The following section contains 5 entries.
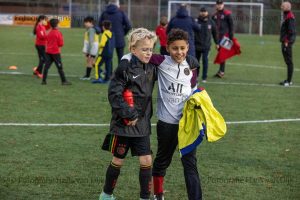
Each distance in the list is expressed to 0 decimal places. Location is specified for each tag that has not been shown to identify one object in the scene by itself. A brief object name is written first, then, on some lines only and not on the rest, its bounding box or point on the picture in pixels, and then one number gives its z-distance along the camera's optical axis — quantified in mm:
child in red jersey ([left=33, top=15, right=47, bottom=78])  17375
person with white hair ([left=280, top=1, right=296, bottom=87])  16312
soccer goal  42906
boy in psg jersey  6082
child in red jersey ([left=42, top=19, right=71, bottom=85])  15477
